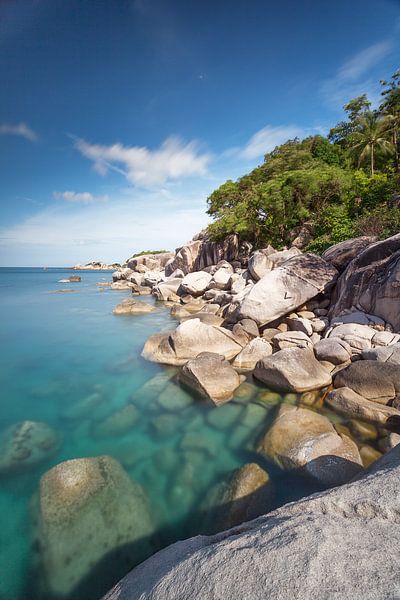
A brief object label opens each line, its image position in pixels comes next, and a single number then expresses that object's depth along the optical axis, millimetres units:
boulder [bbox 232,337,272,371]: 7512
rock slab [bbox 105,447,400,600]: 1355
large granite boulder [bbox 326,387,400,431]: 4793
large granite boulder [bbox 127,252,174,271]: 39562
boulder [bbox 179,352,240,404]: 6141
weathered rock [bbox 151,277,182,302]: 20812
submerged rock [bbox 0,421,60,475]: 4543
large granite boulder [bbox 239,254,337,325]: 9484
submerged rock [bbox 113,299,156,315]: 16750
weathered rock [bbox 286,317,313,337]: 8559
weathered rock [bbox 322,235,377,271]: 10398
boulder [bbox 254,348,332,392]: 6012
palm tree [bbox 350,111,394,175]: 25859
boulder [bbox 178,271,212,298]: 18459
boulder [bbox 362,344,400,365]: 5887
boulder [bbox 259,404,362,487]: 3705
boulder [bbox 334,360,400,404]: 5328
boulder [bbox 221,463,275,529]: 3286
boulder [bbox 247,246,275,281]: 14305
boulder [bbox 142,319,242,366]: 7984
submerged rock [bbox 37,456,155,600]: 2921
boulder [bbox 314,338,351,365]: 6766
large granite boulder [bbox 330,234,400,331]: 7406
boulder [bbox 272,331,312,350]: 7668
